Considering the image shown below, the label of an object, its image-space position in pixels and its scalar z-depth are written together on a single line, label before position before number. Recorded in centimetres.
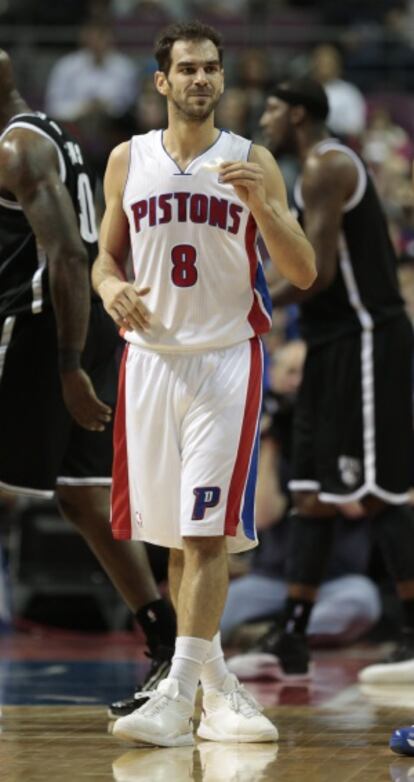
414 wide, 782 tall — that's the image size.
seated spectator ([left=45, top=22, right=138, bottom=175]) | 3064
